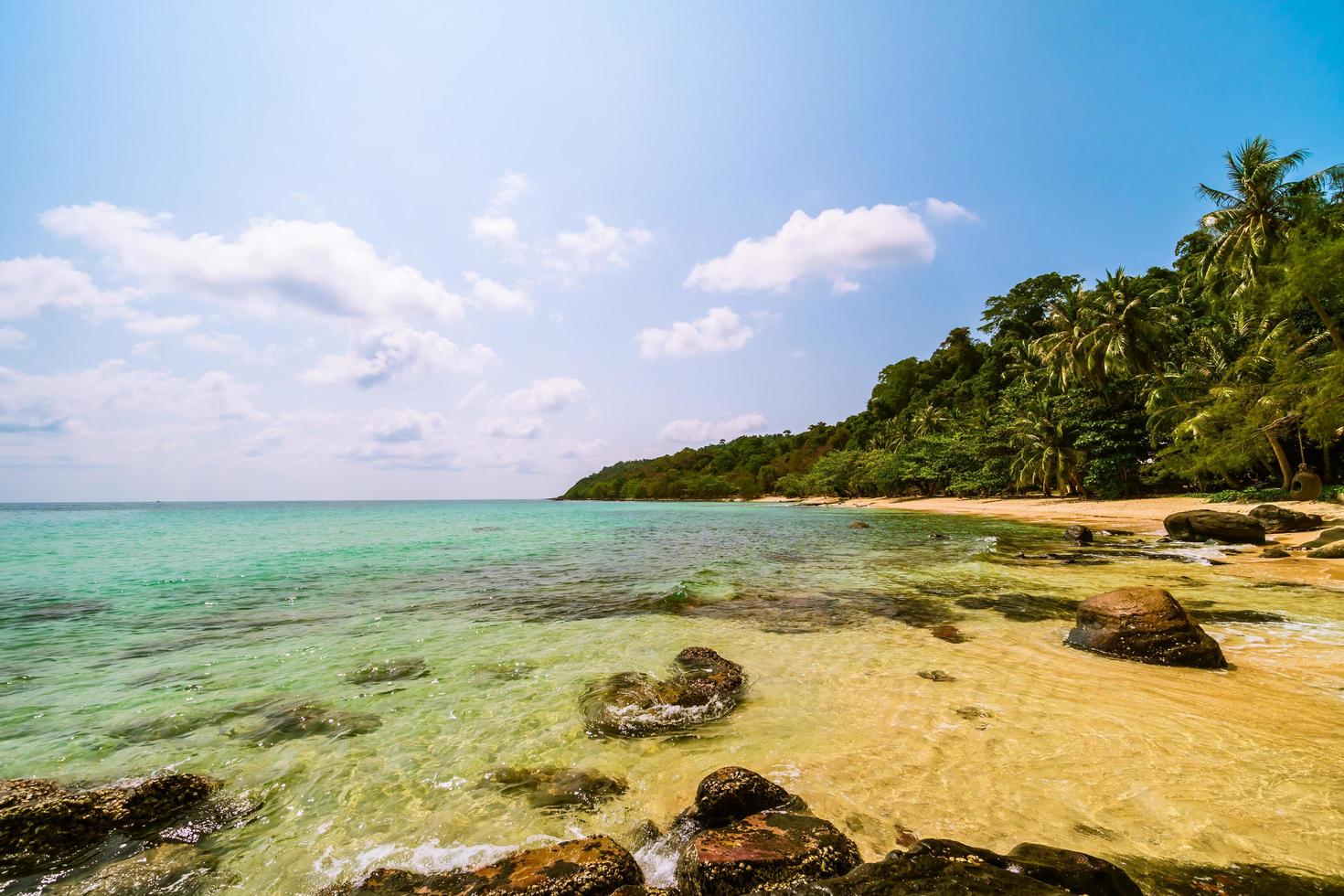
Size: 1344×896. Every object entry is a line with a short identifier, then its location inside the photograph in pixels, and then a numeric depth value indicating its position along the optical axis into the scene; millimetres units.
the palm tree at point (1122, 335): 39094
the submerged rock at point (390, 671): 7836
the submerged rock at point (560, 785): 4590
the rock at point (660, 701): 6012
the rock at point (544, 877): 3113
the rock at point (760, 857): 3072
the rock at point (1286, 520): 20328
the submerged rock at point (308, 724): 5992
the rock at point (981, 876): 2404
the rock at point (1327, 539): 15797
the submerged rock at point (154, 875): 3477
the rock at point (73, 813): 3834
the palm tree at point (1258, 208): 29469
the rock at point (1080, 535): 21297
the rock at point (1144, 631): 7281
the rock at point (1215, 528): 19422
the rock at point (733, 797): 3941
